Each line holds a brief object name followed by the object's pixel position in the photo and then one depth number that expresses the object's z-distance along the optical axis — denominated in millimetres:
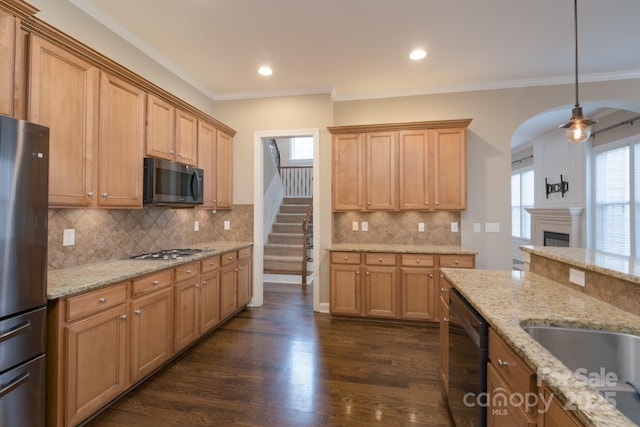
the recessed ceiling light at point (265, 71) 3697
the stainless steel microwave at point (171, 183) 2760
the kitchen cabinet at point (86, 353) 1747
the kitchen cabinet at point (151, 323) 2311
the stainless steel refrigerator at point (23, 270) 1466
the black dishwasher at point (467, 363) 1445
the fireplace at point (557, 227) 5480
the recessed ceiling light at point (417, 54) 3295
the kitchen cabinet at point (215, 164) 3750
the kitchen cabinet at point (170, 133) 2865
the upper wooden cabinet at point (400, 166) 3943
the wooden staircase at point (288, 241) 5969
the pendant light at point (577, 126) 2303
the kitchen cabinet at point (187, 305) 2809
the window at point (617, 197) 4441
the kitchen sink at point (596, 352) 1251
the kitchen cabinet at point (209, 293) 3211
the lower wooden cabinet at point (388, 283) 3734
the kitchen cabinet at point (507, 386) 1042
